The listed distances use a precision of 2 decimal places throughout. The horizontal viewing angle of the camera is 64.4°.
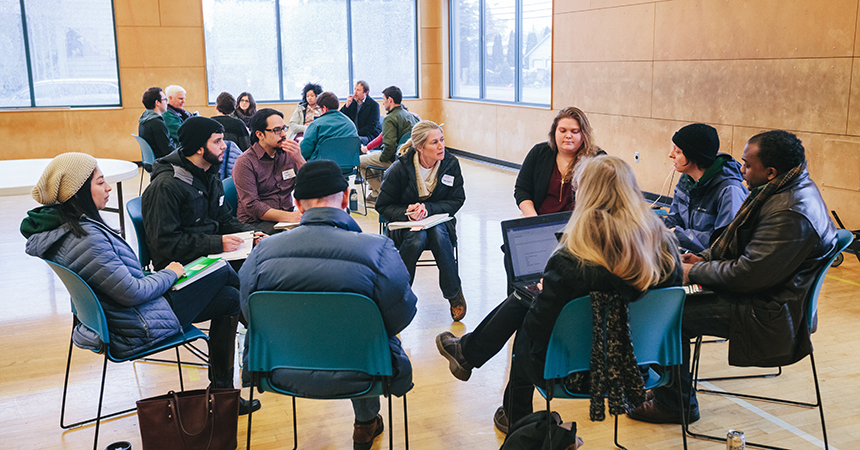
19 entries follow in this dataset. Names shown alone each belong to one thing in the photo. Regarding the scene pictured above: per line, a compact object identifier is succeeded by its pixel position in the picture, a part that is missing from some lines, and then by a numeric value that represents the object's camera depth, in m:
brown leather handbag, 2.58
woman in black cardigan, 3.83
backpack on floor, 2.28
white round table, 4.57
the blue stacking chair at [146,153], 6.99
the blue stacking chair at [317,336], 2.19
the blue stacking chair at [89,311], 2.54
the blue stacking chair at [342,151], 6.66
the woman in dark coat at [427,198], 4.27
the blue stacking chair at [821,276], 2.62
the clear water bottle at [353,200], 7.60
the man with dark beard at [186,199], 3.27
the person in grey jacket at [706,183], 3.25
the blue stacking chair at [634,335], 2.24
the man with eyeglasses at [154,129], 6.81
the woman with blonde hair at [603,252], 2.19
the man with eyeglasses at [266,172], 4.25
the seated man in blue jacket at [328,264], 2.24
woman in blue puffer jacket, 2.58
